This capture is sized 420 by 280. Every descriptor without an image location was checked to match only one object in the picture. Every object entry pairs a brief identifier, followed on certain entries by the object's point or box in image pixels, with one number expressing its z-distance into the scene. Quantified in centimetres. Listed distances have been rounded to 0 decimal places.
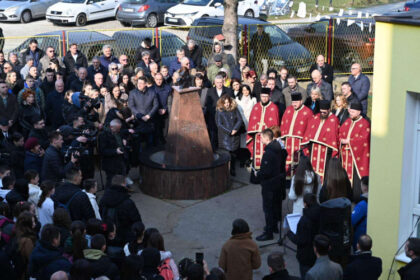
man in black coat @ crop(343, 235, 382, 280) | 750
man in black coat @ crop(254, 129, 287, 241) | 1040
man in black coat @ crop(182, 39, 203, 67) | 1644
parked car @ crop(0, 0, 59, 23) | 3050
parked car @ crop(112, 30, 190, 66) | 1844
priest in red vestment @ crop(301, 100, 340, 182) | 1215
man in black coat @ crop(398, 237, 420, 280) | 720
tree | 1848
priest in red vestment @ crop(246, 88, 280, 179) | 1312
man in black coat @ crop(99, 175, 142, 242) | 889
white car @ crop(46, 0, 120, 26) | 2950
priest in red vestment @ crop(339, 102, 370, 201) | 1173
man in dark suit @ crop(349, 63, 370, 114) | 1473
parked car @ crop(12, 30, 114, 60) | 1761
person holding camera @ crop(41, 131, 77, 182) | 1055
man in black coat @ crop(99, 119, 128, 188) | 1175
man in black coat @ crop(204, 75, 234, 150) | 1386
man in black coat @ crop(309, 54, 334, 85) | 1586
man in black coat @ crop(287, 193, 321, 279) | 848
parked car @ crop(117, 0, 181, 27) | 2934
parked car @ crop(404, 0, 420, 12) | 2469
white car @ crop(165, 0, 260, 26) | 2806
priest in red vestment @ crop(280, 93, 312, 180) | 1273
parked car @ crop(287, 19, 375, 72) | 2036
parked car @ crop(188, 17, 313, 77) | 1919
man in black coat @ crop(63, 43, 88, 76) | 1596
